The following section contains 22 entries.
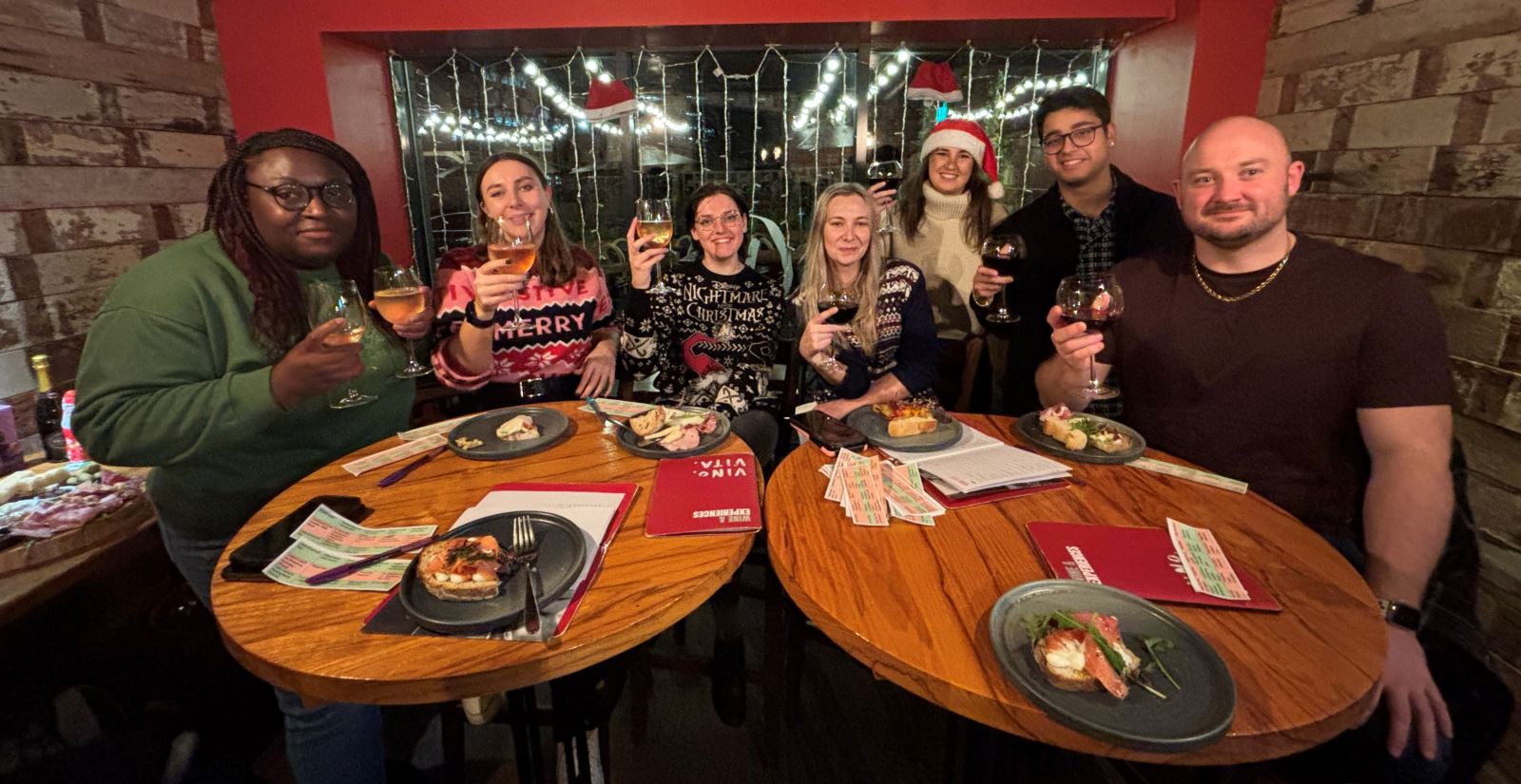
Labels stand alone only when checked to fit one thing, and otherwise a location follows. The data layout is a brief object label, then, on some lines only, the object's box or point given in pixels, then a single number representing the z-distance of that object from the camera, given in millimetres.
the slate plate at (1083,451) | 1524
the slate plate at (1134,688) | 772
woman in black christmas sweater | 2518
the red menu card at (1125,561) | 1039
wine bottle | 2006
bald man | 1481
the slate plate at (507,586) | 946
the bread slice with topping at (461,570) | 1002
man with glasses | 2459
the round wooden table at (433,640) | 871
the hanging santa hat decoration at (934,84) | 3613
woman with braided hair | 1312
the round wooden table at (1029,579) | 826
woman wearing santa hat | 3047
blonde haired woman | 2420
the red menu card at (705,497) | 1237
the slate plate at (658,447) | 1558
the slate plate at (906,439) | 1591
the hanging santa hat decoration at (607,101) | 3662
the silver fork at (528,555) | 942
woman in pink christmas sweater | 2303
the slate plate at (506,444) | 1559
